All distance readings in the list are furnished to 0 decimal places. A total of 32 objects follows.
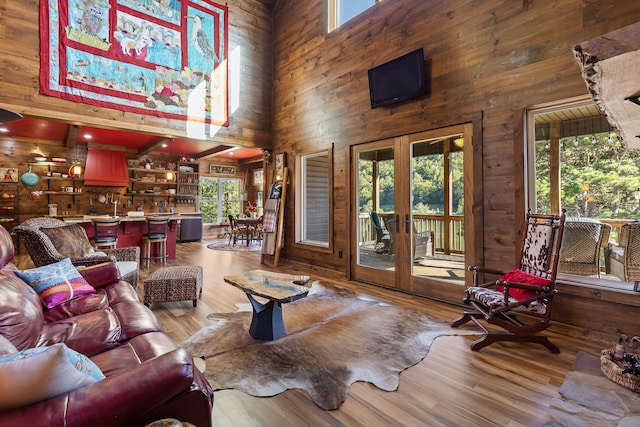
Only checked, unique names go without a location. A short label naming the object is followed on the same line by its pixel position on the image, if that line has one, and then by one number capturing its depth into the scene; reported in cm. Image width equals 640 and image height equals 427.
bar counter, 619
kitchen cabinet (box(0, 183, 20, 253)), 741
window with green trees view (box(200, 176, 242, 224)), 1091
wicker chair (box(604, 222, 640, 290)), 306
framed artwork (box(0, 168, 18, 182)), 733
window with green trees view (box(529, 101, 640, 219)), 327
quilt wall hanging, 451
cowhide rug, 212
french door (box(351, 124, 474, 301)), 385
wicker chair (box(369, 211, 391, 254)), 514
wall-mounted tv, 398
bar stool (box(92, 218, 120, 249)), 539
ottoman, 351
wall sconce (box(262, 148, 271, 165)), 669
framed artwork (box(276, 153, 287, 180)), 632
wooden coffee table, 266
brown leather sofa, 93
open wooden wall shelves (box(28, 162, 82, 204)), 783
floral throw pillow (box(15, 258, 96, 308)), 227
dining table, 883
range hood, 813
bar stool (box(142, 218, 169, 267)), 630
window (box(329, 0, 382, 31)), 499
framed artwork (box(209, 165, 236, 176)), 1092
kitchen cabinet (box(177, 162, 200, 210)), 1009
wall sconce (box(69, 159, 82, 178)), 791
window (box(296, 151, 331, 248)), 611
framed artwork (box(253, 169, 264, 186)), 1145
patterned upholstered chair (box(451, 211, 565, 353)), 258
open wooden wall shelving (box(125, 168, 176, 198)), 920
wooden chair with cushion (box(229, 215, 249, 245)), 908
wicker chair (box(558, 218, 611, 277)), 342
